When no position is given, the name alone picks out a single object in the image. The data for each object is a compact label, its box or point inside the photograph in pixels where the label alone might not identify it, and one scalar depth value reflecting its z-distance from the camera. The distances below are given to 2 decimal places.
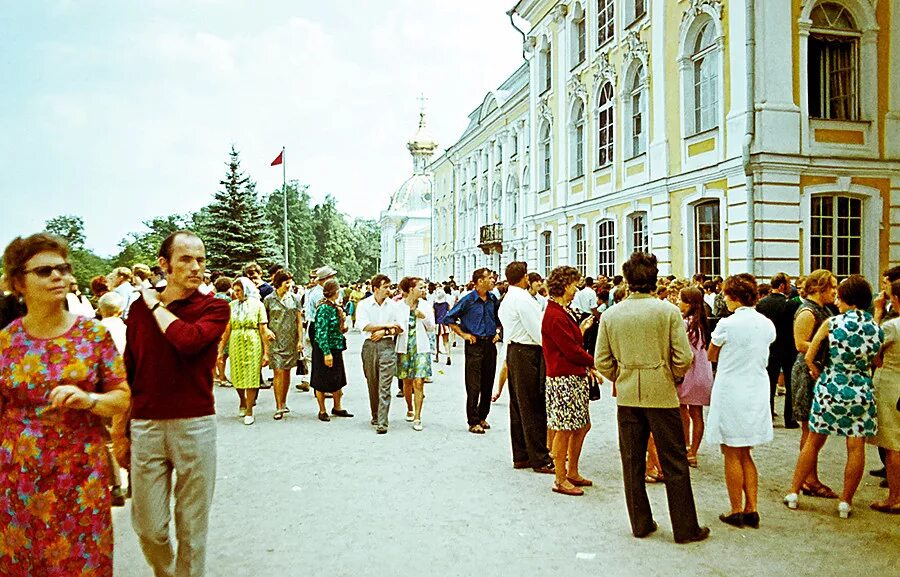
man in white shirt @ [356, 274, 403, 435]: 9.48
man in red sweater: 3.90
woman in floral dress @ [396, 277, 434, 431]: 9.89
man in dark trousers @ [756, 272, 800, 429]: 9.66
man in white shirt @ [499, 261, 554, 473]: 7.45
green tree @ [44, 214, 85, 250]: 57.50
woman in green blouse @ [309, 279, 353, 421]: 10.30
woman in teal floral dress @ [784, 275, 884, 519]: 5.77
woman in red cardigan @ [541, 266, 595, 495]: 6.55
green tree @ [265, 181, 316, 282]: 79.19
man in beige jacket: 5.30
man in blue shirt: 9.44
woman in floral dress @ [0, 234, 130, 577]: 3.28
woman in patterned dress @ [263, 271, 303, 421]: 10.71
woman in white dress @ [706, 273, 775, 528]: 5.62
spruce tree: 41.09
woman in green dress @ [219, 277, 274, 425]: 10.16
